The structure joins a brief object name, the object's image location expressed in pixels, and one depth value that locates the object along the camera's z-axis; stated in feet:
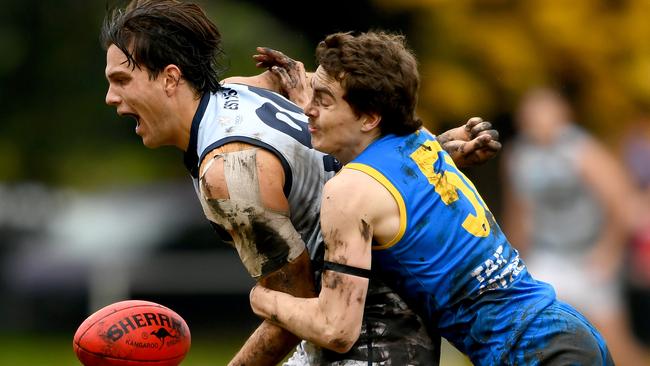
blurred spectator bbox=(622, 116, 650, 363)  85.25
